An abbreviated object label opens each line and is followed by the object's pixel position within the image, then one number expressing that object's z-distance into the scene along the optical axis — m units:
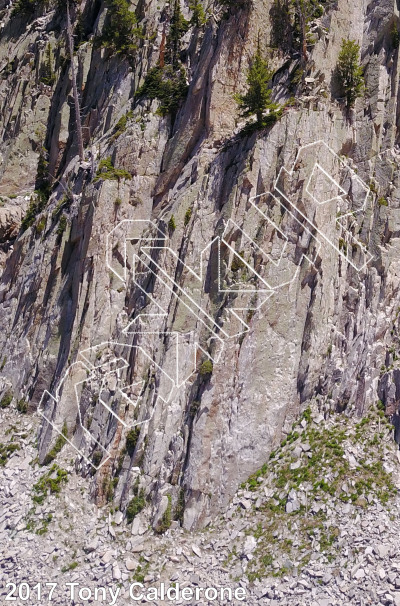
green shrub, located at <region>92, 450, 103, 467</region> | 29.66
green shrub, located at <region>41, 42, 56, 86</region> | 49.34
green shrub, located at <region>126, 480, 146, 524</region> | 27.05
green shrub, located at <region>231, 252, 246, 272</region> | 29.58
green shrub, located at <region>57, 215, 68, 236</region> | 37.66
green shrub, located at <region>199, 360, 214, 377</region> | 28.03
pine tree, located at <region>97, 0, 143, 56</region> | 41.50
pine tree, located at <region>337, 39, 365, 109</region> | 32.19
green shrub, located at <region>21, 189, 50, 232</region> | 43.16
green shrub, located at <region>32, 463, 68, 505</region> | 29.66
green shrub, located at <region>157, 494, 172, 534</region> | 26.33
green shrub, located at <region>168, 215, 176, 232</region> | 31.77
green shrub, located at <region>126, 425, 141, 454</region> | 28.67
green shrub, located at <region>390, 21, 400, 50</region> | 34.12
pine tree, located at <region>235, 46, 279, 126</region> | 30.48
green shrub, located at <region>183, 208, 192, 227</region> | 31.73
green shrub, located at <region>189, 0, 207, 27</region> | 38.38
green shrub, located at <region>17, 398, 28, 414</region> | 35.53
